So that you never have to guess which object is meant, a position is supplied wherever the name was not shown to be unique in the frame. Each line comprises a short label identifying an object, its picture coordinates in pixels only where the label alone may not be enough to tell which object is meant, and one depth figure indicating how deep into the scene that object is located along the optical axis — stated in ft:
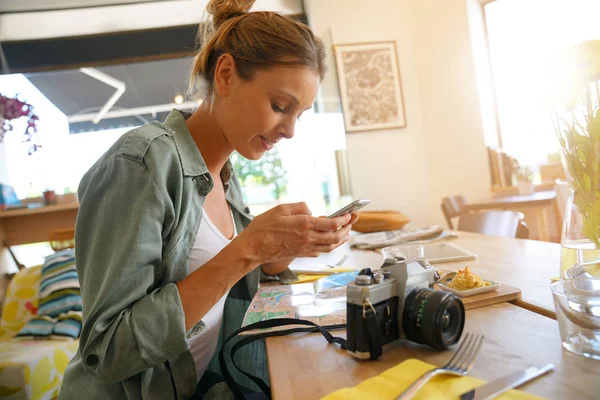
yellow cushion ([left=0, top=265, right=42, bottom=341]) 8.53
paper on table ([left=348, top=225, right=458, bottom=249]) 5.50
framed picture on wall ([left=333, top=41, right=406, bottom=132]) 12.95
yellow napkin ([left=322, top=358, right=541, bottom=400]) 1.67
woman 2.48
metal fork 1.71
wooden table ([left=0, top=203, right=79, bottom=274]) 12.80
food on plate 2.86
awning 15.49
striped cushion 7.80
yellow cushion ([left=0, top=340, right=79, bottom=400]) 6.81
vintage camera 2.05
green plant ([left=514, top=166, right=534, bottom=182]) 10.70
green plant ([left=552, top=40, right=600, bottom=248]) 1.85
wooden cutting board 2.68
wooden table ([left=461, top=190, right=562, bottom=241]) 9.57
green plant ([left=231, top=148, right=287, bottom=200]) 14.84
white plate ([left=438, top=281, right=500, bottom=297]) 2.77
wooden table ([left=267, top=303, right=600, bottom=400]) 1.73
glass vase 2.01
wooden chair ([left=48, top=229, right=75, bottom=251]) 11.67
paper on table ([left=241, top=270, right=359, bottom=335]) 2.78
